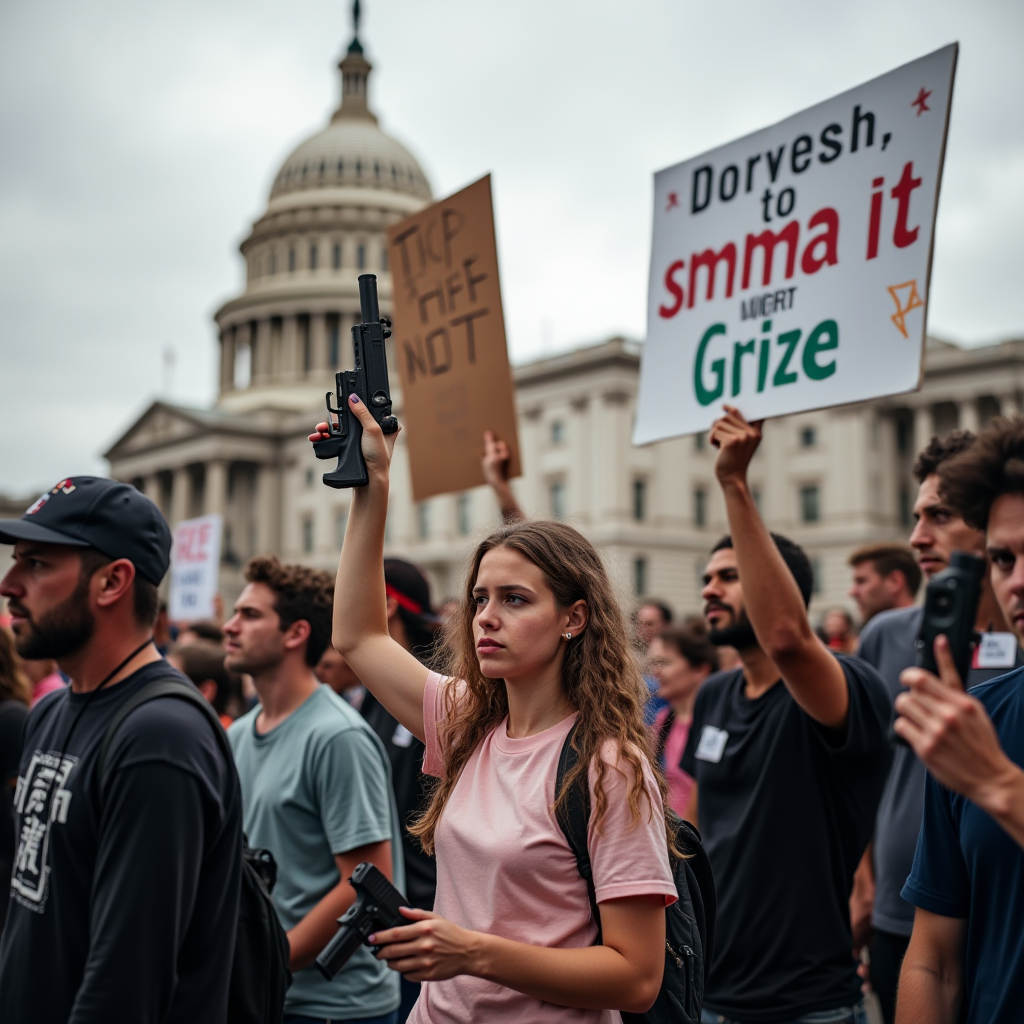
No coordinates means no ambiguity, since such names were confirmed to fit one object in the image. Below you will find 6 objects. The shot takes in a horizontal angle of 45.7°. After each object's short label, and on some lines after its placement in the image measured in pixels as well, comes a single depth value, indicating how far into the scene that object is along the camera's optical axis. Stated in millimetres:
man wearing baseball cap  2424
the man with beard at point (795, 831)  3420
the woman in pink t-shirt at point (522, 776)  2266
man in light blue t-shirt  3646
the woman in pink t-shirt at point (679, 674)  6746
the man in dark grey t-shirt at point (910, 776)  3953
